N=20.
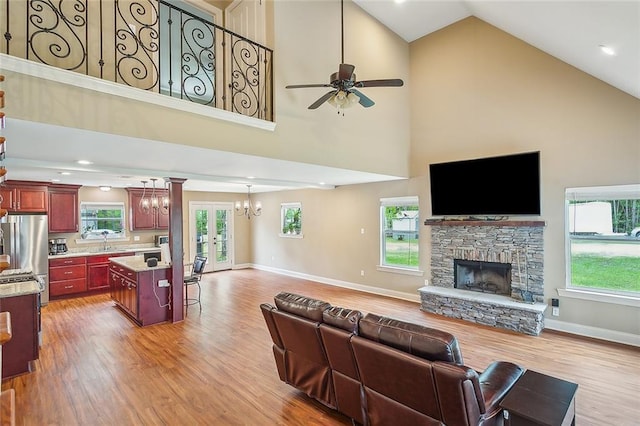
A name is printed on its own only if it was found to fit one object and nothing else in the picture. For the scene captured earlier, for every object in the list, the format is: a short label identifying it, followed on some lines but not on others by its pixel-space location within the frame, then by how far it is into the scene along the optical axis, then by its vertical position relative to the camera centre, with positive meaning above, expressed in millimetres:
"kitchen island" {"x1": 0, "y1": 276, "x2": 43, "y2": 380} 3740 -1307
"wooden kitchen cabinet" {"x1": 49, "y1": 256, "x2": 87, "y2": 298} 6906 -1269
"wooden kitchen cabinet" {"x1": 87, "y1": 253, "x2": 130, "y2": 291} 7359 -1263
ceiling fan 3533 +1413
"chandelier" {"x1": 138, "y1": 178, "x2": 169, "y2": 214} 8187 +353
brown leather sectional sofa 2090 -1159
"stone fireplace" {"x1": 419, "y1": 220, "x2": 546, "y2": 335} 5098 -1076
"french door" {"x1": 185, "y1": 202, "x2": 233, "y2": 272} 9867 -555
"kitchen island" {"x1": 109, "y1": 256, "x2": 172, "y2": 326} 5312 -1275
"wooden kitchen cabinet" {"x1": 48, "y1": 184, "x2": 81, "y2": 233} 7227 +203
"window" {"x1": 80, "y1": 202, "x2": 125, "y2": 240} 7980 -94
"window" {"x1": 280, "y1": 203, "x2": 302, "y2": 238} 9383 -172
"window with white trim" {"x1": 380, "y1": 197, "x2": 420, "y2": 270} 6801 -420
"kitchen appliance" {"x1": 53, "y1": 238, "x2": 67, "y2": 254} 7364 -637
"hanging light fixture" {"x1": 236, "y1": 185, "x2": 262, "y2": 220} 10680 +185
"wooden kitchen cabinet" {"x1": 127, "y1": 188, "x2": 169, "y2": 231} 8459 +2
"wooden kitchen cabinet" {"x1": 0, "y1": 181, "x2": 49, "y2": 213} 6414 +425
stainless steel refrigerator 6195 -487
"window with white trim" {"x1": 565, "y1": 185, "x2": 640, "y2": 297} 4465 -410
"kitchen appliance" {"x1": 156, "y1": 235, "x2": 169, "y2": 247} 8820 -626
